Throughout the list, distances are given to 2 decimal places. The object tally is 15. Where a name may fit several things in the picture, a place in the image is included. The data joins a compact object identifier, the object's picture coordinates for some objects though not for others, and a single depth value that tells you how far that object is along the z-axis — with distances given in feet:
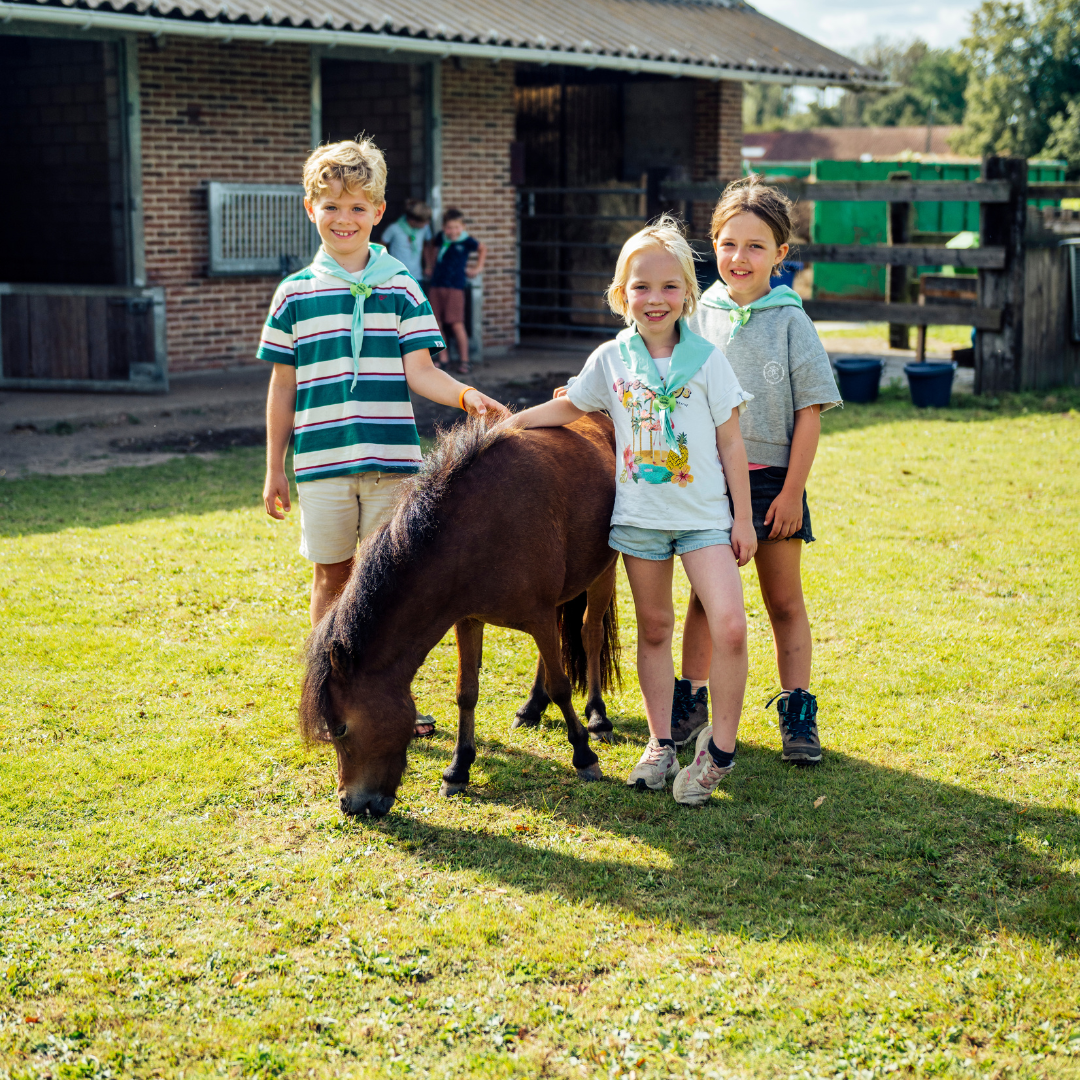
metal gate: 51.08
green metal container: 66.74
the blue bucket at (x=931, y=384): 35.81
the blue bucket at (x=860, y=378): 36.83
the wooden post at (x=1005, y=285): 36.63
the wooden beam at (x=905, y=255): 36.50
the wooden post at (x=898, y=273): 44.73
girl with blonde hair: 11.91
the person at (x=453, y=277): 42.68
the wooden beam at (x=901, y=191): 36.32
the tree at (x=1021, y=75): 148.56
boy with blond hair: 12.79
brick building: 37.19
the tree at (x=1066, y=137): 134.62
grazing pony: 11.43
